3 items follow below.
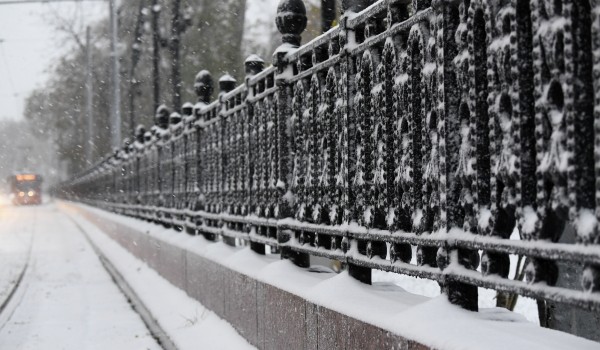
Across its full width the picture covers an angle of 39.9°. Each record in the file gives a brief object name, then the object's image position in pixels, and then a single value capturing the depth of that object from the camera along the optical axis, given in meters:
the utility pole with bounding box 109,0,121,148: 27.20
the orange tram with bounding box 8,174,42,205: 79.62
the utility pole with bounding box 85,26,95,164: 40.84
